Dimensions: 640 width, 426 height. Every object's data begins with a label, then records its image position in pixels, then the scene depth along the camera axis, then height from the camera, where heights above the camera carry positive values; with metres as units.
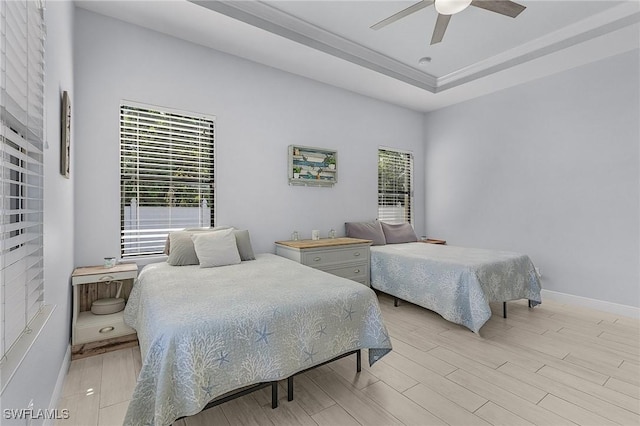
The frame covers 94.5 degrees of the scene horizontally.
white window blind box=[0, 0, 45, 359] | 0.94 +0.26
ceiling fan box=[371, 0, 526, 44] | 2.33 +1.66
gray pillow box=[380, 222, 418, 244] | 4.57 -0.36
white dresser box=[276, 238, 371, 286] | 3.36 -0.53
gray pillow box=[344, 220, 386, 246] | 4.27 -0.31
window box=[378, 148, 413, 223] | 5.05 +0.44
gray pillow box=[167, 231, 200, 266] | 2.75 -0.39
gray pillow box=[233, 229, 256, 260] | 3.05 -0.36
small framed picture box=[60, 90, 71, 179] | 1.99 +0.50
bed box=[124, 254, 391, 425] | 1.41 -0.68
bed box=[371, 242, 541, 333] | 2.86 -0.74
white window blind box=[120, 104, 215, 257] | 2.91 +0.36
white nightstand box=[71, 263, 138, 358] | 2.37 -0.93
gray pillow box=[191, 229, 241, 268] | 2.73 -0.36
